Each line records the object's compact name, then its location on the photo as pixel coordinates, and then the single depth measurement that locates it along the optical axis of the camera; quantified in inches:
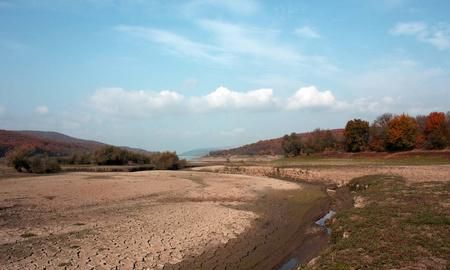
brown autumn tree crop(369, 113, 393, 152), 3599.9
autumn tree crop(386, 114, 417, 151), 3403.1
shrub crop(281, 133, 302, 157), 4758.9
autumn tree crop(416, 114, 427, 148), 3410.4
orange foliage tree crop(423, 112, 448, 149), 3213.6
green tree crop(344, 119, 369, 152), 3750.0
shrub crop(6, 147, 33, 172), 2198.6
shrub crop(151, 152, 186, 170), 2918.3
